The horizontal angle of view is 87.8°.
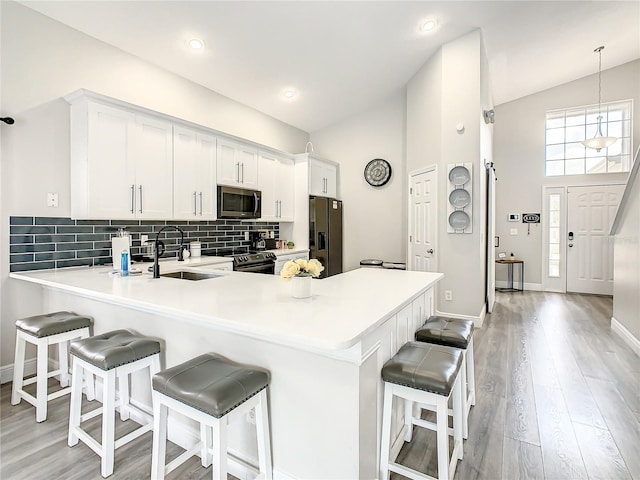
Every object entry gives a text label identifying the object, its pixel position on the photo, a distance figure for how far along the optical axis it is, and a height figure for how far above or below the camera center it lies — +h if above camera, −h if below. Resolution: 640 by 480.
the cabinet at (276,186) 4.78 +0.73
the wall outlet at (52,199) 2.88 +0.32
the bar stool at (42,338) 2.18 -0.69
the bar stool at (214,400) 1.31 -0.68
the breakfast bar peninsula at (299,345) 1.31 -0.54
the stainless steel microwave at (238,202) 4.05 +0.42
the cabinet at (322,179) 5.38 +0.96
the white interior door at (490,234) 4.78 +0.01
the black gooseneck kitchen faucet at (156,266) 2.28 -0.21
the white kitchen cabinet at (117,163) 2.88 +0.68
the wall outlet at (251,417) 1.64 -0.90
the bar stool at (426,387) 1.46 -0.68
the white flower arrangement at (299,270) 1.64 -0.17
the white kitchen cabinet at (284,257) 4.59 -0.32
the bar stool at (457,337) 1.98 -0.62
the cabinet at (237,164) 4.10 +0.92
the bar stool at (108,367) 1.70 -0.71
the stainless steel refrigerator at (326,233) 5.27 +0.03
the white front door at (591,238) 5.96 -0.06
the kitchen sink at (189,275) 2.92 -0.36
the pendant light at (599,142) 5.20 +1.47
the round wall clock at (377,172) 5.56 +1.07
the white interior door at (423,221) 4.45 +0.19
